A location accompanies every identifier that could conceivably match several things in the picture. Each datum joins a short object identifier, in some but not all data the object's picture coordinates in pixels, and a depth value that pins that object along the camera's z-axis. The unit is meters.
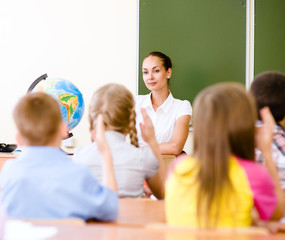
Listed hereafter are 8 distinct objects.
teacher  3.55
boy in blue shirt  1.84
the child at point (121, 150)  2.25
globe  3.30
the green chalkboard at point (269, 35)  4.28
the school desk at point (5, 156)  3.27
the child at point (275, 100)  2.24
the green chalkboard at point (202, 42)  4.28
